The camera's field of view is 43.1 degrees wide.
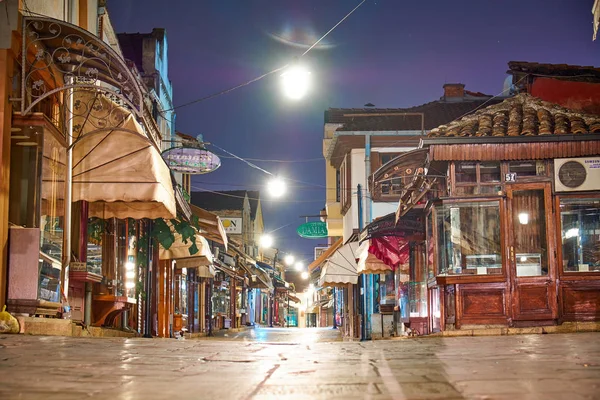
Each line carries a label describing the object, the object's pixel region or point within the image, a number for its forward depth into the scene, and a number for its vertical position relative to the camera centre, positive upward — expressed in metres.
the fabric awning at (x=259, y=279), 45.30 -0.08
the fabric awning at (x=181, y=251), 20.17 +0.74
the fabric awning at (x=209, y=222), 18.50 +1.38
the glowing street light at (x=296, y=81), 17.41 +4.49
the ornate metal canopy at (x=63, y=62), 10.35 +3.26
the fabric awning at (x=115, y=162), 11.81 +1.85
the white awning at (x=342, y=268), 28.12 +0.34
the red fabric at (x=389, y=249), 23.14 +0.81
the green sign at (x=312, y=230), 37.00 +2.30
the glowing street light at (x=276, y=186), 28.44 +3.41
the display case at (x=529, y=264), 14.87 +0.20
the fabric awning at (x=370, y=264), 23.28 +0.37
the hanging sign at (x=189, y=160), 18.73 +2.91
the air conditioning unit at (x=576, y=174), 14.81 +1.95
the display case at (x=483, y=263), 14.93 +0.23
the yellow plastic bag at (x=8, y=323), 9.28 -0.52
